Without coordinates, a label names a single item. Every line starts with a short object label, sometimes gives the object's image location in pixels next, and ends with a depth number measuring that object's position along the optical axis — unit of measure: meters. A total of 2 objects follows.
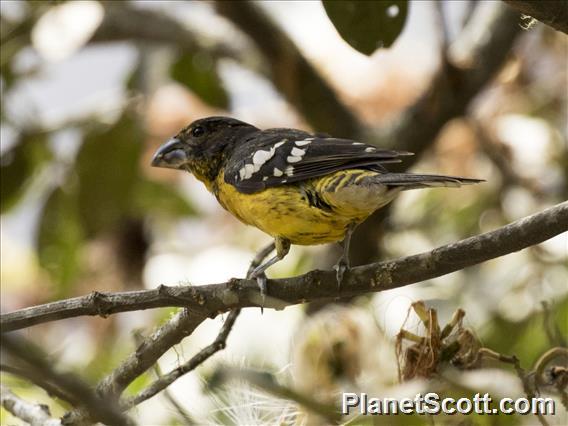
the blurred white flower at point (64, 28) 7.95
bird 5.50
